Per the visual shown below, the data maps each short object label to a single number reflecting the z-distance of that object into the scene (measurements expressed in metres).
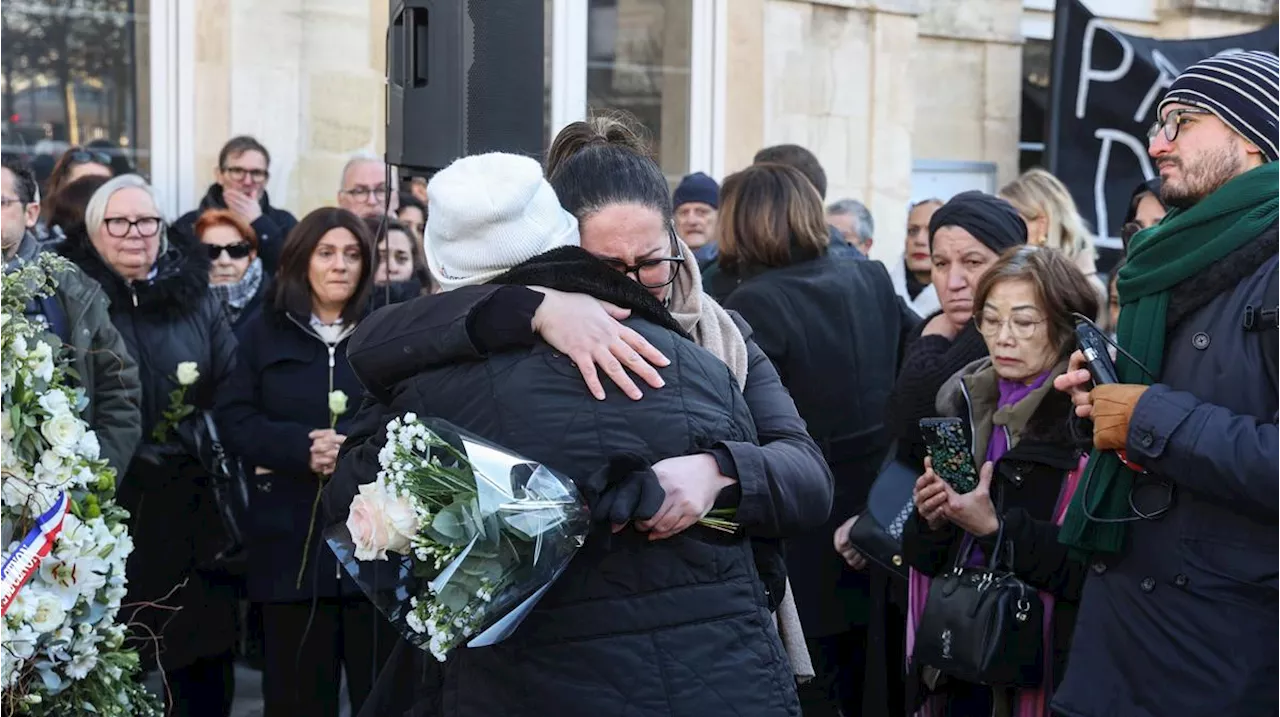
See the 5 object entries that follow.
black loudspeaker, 4.68
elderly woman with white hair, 5.70
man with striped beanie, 3.46
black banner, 11.27
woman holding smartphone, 4.30
